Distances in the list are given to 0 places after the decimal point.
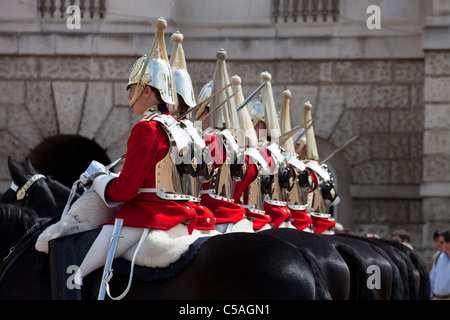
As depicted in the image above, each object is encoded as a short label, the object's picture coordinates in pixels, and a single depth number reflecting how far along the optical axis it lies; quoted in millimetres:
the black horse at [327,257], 11687
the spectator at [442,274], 20359
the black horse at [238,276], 9844
